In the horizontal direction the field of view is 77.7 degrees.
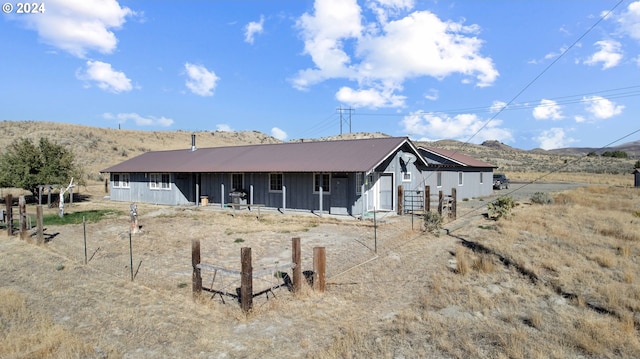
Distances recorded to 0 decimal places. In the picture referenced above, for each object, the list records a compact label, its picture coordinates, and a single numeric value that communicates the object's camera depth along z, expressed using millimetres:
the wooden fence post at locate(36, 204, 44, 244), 13547
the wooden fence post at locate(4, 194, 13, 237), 14967
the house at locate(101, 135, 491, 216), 19938
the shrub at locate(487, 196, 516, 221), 18312
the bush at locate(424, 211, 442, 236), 15000
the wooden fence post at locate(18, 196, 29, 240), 14422
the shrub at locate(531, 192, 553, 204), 23531
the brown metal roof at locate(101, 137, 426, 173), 20047
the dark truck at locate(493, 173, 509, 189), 39688
